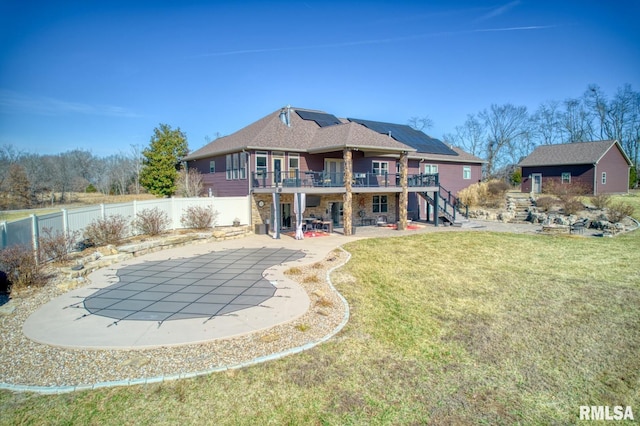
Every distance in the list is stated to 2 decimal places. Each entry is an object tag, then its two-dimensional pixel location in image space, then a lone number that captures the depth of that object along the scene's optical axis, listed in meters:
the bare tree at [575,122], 50.91
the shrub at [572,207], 23.42
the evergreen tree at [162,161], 28.23
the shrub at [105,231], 12.95
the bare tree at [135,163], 43.97
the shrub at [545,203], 24.73
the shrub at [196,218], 17.80
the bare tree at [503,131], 52.75
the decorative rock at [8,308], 7.03
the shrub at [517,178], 42.47
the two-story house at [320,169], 18.83
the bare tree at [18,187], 28.77
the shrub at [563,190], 25.77
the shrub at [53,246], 10.37
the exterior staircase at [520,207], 23.92
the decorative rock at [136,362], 5.03
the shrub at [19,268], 8.47
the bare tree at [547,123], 53.41
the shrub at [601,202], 23.86
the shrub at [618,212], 20.34
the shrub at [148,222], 15.41
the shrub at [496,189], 27.75
